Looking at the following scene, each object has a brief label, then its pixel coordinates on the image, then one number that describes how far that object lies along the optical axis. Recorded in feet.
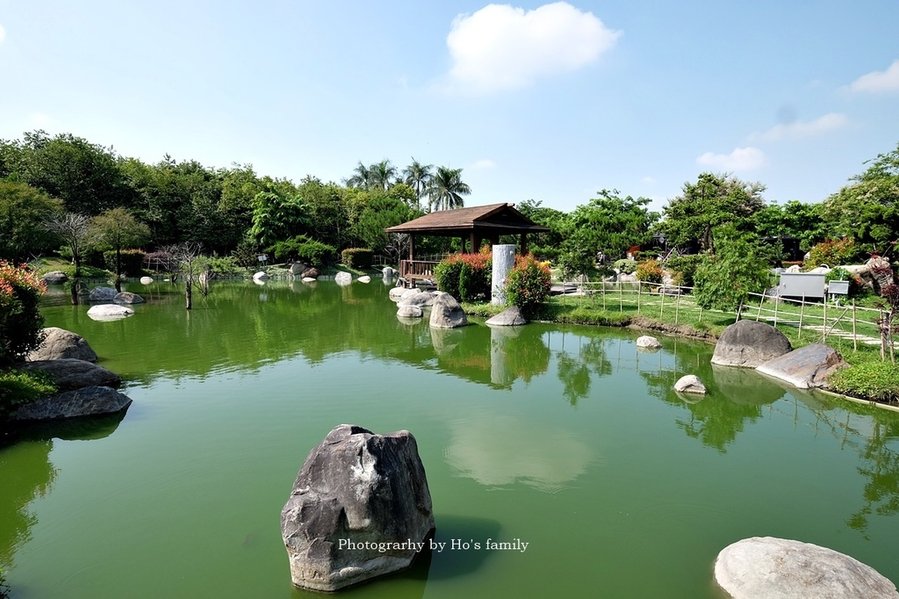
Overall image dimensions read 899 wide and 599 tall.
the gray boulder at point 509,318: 53.42
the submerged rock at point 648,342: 42.24
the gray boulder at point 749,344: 35.50
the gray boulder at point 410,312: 61.16
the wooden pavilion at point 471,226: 69.92
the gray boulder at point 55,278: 81.20
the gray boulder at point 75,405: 24.82
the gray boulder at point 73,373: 27.27
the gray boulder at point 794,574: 12.03
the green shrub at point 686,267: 65.00
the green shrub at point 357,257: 123.13
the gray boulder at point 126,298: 64.03
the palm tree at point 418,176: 168.14
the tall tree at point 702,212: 76.48
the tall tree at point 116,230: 76.60
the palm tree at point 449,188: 155.22
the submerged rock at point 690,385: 30.89
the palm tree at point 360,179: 172.68
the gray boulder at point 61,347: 32.01
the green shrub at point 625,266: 81.69
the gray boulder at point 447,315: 53.06
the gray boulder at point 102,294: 65.10
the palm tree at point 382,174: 169.17
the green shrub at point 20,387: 23.90
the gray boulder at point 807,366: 30.71
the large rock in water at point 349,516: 12.91
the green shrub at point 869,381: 27.53
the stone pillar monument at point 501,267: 58.70
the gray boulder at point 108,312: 53.52
